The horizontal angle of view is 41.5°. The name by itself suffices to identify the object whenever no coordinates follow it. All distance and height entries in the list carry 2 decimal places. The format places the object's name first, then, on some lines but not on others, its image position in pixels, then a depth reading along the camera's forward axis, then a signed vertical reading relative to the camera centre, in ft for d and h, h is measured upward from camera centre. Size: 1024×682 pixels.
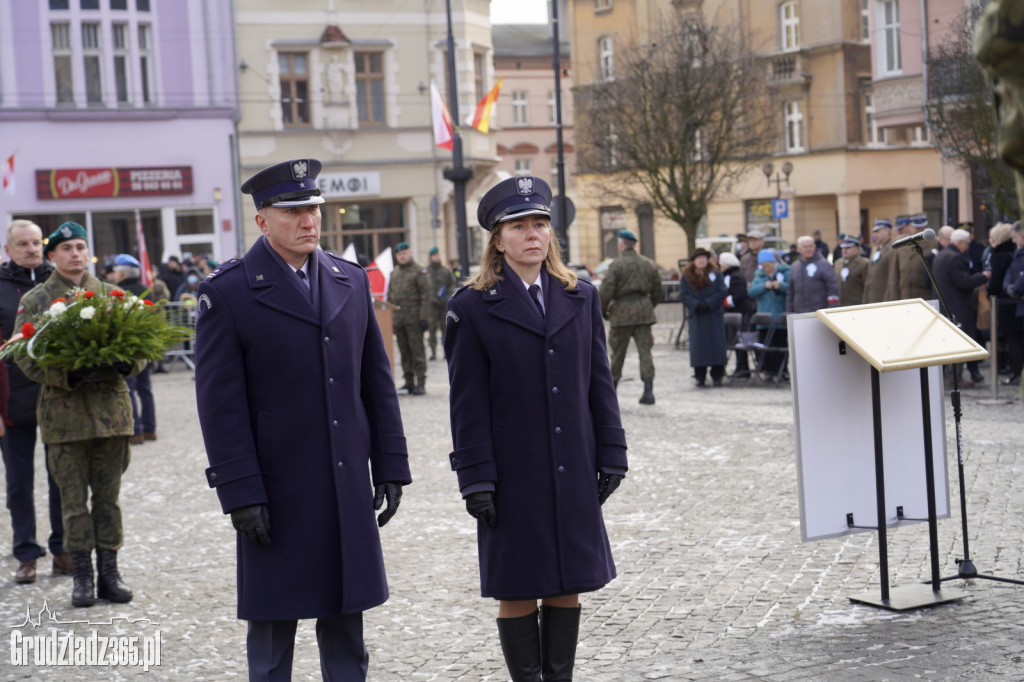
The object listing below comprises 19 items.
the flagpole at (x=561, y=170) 92.38 +9.95
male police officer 14.90 -1.42
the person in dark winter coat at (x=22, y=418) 27.30 -1.89
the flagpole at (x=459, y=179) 89.97 +8.14
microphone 22.84 +0.62
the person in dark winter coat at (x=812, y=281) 56.59 -0.04
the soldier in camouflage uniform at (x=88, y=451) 24.39 -2.39
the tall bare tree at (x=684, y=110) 109.29 +14.76
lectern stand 20.76 -1.35
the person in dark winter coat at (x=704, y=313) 58.90 -1.14
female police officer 15.96 -1.62
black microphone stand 22.53 -4.56
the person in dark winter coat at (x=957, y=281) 52.45 -0.34
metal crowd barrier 79.66 -1.94
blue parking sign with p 133.80 +7.34
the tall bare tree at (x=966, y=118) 64.85 +7.93
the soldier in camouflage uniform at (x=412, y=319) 61.52 -0.74
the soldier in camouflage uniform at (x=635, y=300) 52.70 -0.35
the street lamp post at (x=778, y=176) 143.43 +12.41
